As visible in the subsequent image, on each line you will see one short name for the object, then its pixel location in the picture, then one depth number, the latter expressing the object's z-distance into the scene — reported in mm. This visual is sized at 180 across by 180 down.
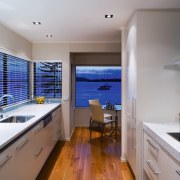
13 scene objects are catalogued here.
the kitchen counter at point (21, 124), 1594
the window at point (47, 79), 4106
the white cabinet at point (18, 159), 1469
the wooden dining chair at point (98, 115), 3910
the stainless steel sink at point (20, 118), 2544
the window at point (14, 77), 2897
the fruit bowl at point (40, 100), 3884
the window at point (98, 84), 5330
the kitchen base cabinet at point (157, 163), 1400
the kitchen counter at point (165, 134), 1364
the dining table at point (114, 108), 4154
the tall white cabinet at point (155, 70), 2177
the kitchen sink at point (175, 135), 1661
